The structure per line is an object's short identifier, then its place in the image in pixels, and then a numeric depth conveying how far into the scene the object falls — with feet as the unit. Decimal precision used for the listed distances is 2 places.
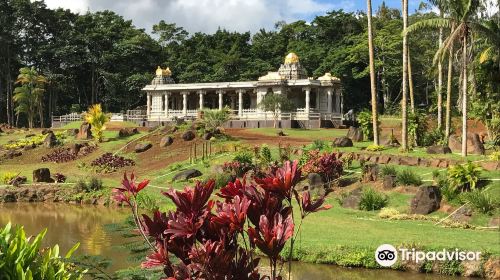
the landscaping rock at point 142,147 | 108.06
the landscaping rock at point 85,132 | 127.12
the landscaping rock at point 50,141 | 119.57
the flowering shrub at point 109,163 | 99.45
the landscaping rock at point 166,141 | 107.55
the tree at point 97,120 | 119.89
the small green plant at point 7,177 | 86.43
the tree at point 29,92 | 164.14
